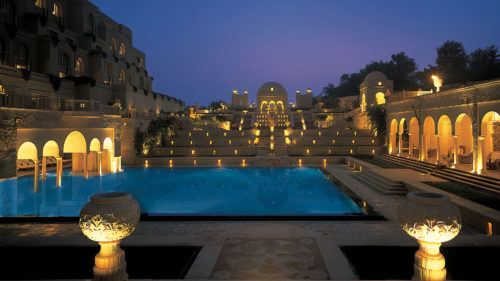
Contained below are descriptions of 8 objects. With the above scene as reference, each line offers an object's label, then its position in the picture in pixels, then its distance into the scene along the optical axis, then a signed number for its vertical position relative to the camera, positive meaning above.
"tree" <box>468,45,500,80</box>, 30.86 +7.94
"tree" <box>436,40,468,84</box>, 34.31 +9.18
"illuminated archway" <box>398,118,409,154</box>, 20.73 +0.08
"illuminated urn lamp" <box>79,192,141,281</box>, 3.67 -1.04
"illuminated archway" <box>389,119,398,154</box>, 22.55 +0.09
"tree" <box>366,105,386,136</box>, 24.52 +1.66
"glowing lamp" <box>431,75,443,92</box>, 15.83 +3.04
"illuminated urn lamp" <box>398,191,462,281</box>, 3.57 -1.06
